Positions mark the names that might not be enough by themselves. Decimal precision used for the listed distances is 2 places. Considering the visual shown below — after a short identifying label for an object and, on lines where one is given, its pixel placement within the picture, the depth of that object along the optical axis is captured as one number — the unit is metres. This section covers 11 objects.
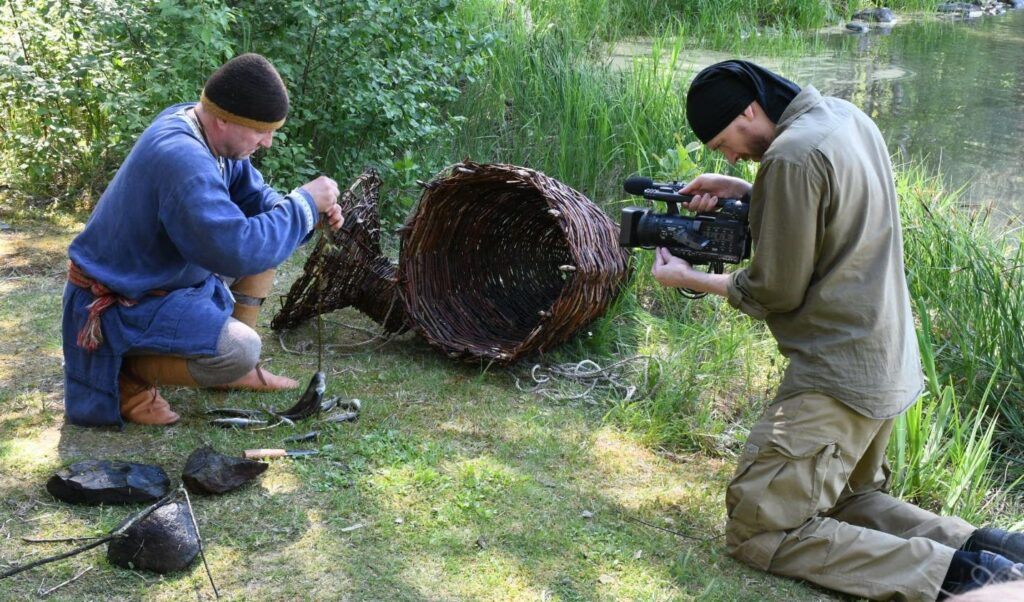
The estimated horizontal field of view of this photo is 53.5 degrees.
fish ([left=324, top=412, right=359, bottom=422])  3.93
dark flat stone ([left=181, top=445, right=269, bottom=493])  3.30
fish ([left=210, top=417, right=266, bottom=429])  3.82
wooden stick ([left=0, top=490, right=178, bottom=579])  2.83
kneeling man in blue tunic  3.49
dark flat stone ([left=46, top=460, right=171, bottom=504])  3.21
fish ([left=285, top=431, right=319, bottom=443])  3.76
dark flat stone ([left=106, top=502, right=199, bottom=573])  2.91
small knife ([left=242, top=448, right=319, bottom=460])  3.56
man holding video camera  2.95
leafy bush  5.59
